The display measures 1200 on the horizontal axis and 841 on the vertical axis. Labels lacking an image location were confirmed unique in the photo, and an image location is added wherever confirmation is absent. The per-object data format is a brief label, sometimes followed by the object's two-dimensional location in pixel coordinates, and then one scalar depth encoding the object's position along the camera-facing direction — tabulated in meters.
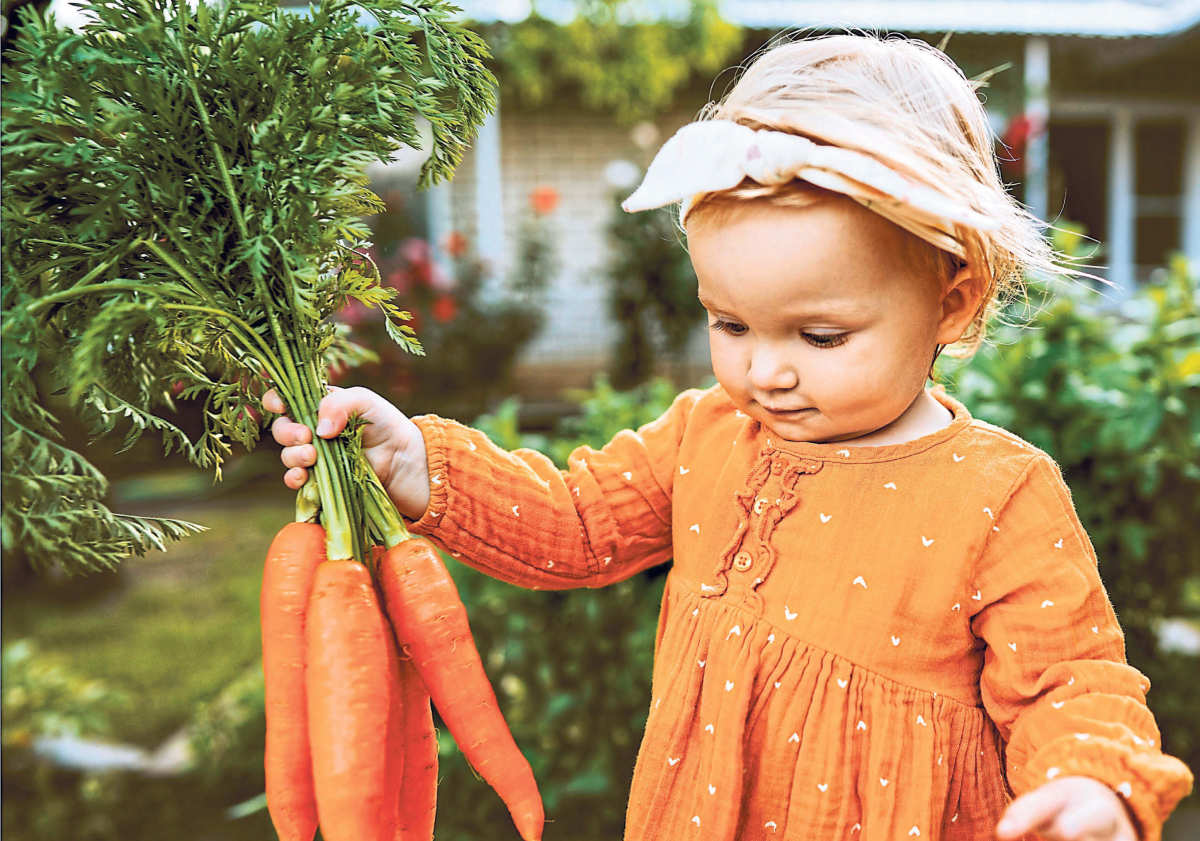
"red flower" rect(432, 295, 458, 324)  6.31
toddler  1.05
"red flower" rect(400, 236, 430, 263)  6.15
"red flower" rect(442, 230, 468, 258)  6.84
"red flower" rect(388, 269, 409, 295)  5.82
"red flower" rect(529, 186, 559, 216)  7.76
